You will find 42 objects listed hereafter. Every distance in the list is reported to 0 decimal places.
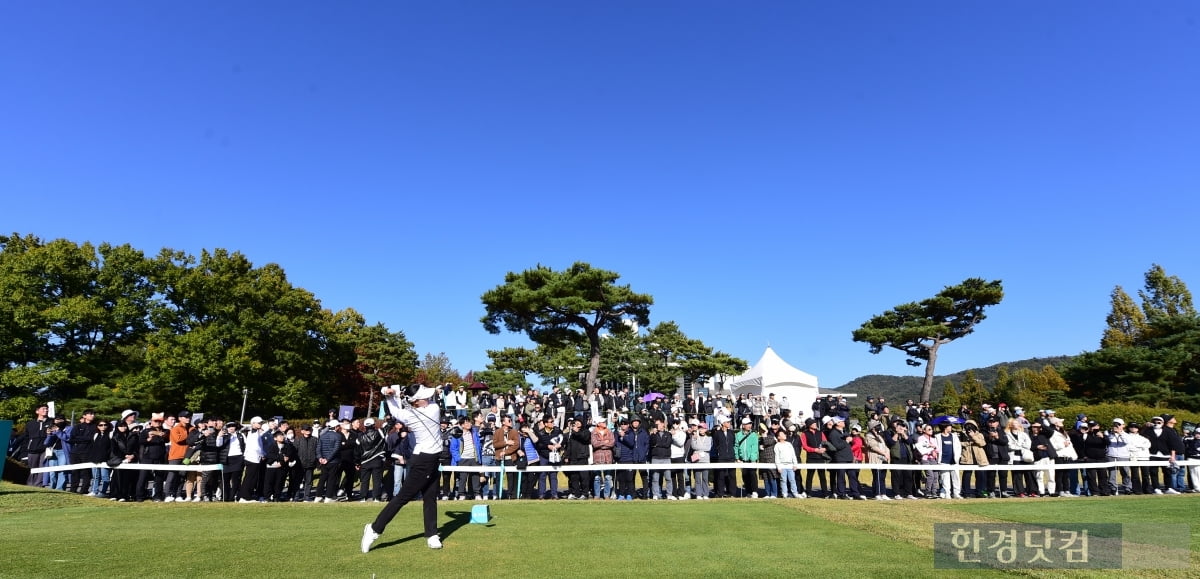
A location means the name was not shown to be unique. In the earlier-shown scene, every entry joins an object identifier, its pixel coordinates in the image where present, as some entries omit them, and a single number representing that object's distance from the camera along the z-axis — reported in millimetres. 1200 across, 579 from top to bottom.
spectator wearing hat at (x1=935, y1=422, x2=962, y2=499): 14128
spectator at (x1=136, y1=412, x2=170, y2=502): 12969
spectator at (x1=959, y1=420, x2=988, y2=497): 14578
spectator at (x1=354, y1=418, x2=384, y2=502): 12203
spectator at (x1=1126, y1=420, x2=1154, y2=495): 14789
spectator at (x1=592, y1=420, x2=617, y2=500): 13508
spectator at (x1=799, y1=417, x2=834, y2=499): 13844
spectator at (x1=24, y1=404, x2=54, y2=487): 15250
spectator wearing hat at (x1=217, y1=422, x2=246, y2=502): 12734
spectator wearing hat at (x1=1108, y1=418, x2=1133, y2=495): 14930
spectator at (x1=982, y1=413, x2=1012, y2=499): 14773
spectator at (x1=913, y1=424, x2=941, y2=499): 14125
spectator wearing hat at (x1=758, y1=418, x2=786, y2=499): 13688
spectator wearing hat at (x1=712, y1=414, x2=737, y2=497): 13914
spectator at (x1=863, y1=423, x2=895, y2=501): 13992
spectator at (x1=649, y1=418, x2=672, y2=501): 13580
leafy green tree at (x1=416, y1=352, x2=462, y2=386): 56750
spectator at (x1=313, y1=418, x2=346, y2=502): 12484
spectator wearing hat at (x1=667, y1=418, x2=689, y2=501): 13727
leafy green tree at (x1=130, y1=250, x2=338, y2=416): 35531
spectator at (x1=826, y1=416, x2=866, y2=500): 13594
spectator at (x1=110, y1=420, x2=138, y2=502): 12742
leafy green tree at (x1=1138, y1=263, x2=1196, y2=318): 54219
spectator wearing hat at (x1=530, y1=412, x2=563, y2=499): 13305
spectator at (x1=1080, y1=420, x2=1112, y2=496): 14805
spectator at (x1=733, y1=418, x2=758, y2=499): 13945
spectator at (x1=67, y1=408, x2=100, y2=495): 13500
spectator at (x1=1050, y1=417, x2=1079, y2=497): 14875
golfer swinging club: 6812
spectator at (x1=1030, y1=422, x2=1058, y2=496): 14742
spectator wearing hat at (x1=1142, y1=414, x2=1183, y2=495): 14992
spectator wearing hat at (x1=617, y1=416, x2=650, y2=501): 13898
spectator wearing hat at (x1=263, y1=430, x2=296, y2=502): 12336
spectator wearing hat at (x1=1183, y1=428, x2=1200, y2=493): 15781
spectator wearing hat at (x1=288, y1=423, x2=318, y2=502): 12688
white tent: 39000
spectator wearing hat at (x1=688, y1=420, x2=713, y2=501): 13469
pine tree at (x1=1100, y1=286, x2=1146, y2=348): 54062
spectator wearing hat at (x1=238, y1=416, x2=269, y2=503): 12234
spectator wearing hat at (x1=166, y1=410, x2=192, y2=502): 12961
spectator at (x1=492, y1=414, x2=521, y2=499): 13234
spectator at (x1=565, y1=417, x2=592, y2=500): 13484
